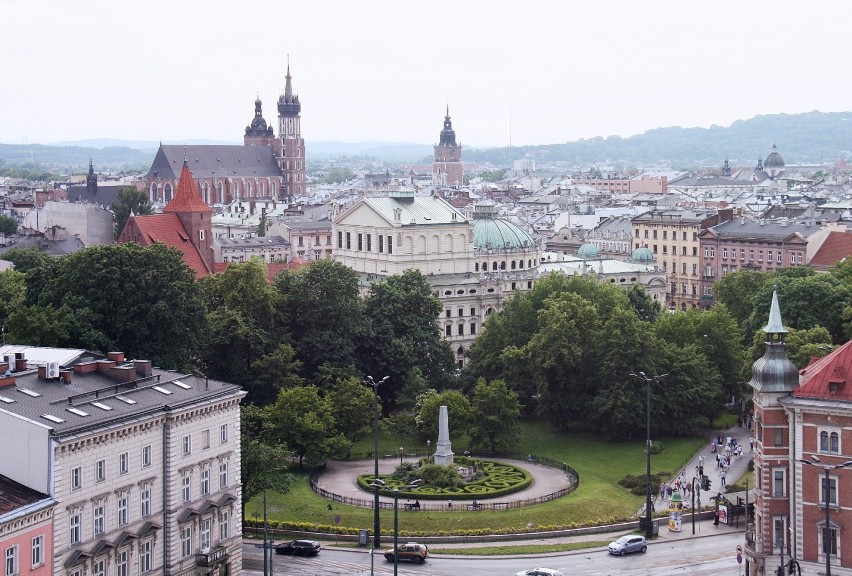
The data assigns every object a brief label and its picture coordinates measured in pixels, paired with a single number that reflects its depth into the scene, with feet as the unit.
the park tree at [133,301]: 305.12
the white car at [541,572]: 222.69
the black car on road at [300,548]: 242.58
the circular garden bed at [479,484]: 288.51
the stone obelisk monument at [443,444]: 311.06
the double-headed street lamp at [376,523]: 243.81
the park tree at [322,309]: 360.48
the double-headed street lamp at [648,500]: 252.01
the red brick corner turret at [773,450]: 233.55
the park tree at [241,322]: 340.80
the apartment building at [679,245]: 586.04
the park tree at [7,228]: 643.04
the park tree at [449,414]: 331.77
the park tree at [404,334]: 371.35
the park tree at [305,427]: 307.78
